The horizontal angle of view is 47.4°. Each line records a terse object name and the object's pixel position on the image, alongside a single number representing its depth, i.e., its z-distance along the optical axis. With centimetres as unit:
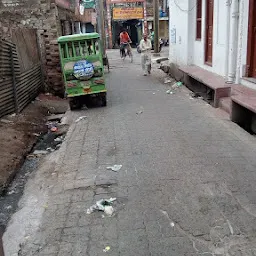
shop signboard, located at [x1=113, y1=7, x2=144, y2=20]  2832
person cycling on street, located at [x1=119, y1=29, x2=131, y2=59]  1811
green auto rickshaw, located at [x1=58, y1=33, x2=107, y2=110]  759
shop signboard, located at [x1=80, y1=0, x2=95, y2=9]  1677
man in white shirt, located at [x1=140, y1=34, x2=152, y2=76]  1204
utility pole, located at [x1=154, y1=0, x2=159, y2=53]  1671
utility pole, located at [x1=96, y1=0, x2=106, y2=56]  1524
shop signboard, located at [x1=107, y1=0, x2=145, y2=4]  2675
